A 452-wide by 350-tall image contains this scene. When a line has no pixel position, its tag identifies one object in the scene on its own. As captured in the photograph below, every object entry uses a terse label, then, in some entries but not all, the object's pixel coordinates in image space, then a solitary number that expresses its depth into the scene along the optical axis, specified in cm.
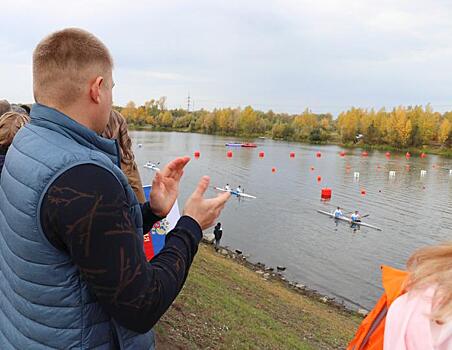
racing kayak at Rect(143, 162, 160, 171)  3971
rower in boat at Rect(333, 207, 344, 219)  2614
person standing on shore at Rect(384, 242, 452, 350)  117
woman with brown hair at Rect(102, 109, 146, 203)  363
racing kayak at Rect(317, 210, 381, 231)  2489
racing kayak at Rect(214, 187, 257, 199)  3052
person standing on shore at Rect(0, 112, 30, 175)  350
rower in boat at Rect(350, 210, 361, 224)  2520
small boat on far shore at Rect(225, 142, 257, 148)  7325
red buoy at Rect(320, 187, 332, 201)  3190
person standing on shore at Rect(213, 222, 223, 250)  1790
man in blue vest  134
